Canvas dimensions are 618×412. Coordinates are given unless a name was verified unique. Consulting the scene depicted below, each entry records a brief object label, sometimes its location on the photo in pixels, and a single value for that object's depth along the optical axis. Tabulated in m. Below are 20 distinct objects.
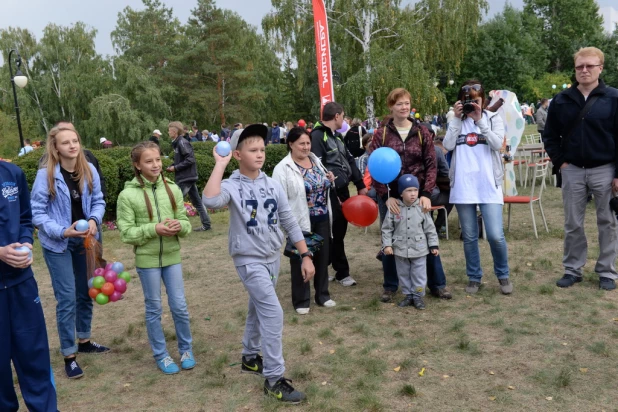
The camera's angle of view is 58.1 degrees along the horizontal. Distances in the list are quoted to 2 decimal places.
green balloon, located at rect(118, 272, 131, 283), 4.50
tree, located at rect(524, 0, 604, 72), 60.12
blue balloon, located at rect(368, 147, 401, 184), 5.25
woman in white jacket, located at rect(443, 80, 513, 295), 5.50
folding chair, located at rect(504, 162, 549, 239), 7.91
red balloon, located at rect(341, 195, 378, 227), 5.82
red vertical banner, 15.66
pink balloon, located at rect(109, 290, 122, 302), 4.36
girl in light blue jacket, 4.11
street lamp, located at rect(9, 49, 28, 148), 22.44
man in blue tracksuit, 3.08
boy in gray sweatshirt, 3.75
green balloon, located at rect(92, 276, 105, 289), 4.35
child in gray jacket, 5.43
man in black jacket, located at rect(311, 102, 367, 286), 6.05
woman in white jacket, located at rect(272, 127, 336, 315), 5.25
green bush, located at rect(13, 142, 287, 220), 10.43
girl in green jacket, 4.16
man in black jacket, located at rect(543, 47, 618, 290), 5.46
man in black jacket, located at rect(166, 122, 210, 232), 9.77
